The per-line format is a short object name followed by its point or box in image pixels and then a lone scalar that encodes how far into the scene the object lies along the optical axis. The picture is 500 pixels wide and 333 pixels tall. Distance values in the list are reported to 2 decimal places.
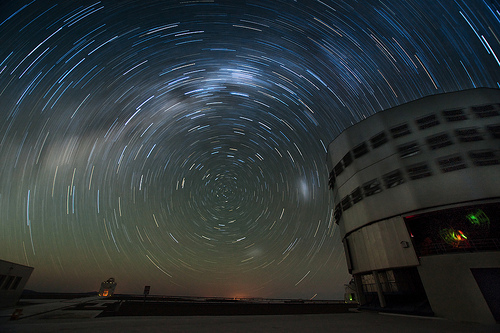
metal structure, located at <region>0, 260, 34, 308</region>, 19.62
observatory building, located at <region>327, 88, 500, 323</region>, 11.72
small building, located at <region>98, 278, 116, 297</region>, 45.59
